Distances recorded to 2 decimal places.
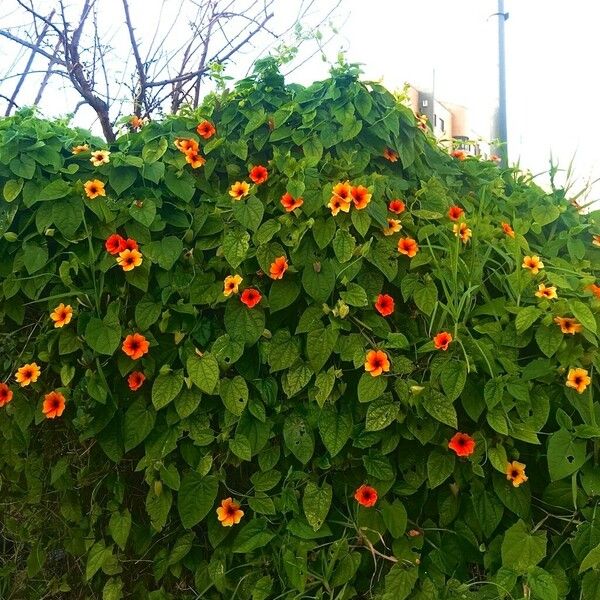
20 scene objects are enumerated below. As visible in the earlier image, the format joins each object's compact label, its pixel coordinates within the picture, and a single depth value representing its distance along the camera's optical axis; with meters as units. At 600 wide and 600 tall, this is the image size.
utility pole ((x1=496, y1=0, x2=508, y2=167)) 5.11
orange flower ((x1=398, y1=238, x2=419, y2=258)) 1.47
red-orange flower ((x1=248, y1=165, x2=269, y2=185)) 1.55
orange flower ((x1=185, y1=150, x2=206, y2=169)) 1.59
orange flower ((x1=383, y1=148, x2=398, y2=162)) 1.64
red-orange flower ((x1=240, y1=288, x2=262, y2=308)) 1.42
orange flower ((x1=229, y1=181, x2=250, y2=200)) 1.53
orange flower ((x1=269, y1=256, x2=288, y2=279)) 1.41
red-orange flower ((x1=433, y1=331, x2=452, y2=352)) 1.33
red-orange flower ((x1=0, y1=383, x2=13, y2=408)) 1.46
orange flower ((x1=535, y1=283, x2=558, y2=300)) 1.41
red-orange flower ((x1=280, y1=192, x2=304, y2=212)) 1.46
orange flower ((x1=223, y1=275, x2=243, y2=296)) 1.42
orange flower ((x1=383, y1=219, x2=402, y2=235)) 1.50
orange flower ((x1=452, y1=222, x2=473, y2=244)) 1.54
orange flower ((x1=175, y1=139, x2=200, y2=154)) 1.60
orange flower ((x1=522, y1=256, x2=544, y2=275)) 1.49
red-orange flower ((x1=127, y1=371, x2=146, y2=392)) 1.42
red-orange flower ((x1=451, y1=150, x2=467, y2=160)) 1.91
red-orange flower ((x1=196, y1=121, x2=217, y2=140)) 1.66
